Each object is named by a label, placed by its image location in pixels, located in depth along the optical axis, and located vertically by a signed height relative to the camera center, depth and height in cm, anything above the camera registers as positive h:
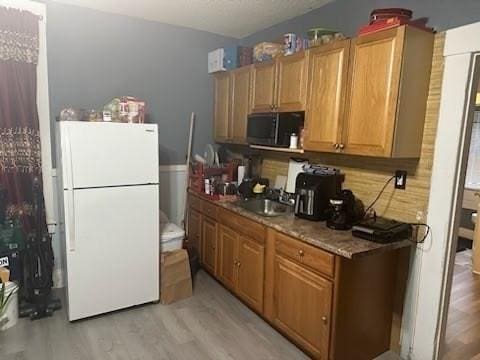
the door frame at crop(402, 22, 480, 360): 193 -39
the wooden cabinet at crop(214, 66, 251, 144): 328 +27
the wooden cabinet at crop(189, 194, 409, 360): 204 -105
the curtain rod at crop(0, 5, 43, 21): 267 +91
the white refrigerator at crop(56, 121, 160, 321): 249 -66
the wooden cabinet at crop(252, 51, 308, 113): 262 +40
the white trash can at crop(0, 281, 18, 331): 255 -140
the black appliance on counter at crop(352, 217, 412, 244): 203 -57
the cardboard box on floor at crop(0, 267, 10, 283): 262 -116
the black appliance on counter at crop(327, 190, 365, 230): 227 -51
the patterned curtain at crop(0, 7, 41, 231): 269 +10
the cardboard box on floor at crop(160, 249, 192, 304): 296 -129
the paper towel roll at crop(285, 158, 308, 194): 306 -33
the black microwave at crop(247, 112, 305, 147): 275 +5
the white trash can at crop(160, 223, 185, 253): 304 -97
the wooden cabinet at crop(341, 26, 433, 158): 197 +28
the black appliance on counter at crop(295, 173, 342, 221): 244 -43
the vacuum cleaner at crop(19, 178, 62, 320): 275 -120
